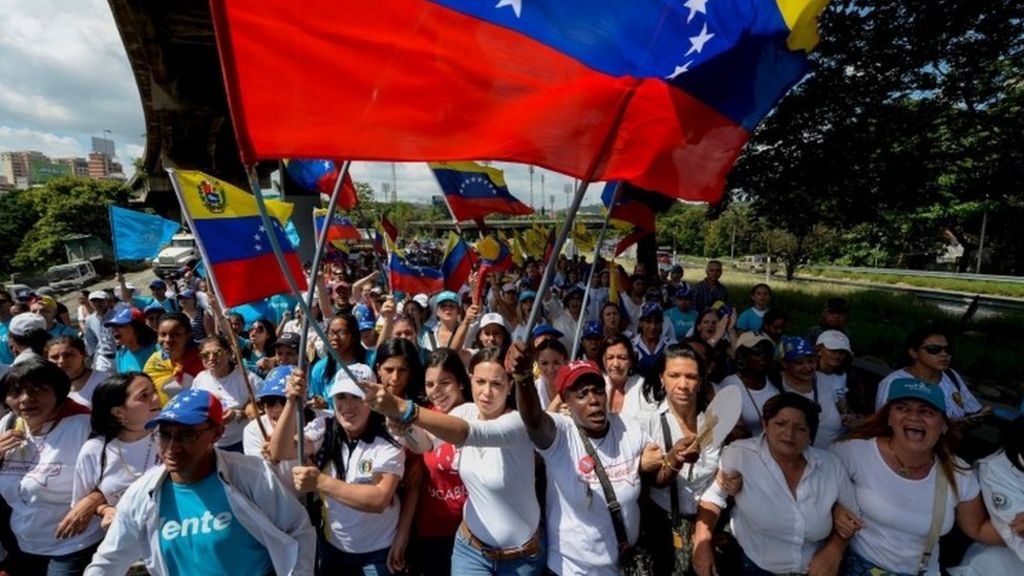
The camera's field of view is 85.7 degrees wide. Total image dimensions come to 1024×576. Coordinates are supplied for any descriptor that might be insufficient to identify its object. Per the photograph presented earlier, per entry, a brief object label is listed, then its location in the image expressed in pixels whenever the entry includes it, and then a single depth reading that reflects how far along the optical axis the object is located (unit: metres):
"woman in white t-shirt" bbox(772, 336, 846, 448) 3.67
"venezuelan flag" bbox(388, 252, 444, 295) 6.31
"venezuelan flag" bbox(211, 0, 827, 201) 1.82
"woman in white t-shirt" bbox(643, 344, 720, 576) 2.79
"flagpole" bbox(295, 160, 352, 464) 2.03
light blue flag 7.07
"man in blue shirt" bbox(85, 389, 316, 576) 2.20
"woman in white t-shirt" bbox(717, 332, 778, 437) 3.56
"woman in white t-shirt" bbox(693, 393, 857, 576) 2.46
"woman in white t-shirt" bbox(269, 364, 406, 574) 2.60
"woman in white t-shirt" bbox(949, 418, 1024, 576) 2.25
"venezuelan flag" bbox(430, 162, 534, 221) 5.87
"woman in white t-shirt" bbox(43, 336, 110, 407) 3.67
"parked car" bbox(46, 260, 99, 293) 22.78
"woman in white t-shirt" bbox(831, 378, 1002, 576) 2.37
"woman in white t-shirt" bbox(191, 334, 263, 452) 3.83
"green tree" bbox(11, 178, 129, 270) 37.94
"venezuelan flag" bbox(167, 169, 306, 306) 3.03
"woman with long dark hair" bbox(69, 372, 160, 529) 2.67
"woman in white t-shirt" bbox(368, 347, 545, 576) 2.45
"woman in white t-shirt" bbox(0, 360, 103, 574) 2.73
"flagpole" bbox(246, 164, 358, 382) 1.66
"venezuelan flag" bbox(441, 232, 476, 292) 6.93
